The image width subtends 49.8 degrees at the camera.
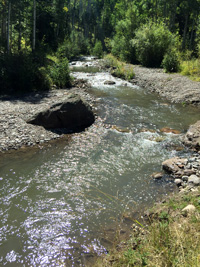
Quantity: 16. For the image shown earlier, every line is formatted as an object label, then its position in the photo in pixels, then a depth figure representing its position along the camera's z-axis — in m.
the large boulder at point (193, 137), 9.77
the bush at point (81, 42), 64.31
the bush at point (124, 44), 34.40
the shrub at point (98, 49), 52.02
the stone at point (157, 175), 7.66
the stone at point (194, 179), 6.73
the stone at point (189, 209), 4.83
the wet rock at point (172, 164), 7.81
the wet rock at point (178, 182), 7.18
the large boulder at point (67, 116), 11.28
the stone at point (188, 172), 7.47
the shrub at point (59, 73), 18.54
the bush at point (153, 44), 29.27
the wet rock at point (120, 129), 11.75
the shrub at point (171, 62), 24.14
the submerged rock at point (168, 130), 11.64
